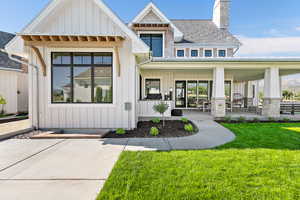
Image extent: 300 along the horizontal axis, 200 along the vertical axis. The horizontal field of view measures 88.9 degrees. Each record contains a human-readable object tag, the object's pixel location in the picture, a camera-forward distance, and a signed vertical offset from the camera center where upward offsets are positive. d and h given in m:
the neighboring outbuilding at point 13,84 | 10.37 +0.99
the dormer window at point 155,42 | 11.57 +4.23
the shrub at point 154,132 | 5.77 -1.29
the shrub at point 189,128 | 6.21 -1.26
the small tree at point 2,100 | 9.30 -0.17
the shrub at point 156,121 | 7.71 -1.17
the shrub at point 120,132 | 5.87 -1.31
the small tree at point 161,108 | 6.97 -0.46
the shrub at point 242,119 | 8.64 -1.20
